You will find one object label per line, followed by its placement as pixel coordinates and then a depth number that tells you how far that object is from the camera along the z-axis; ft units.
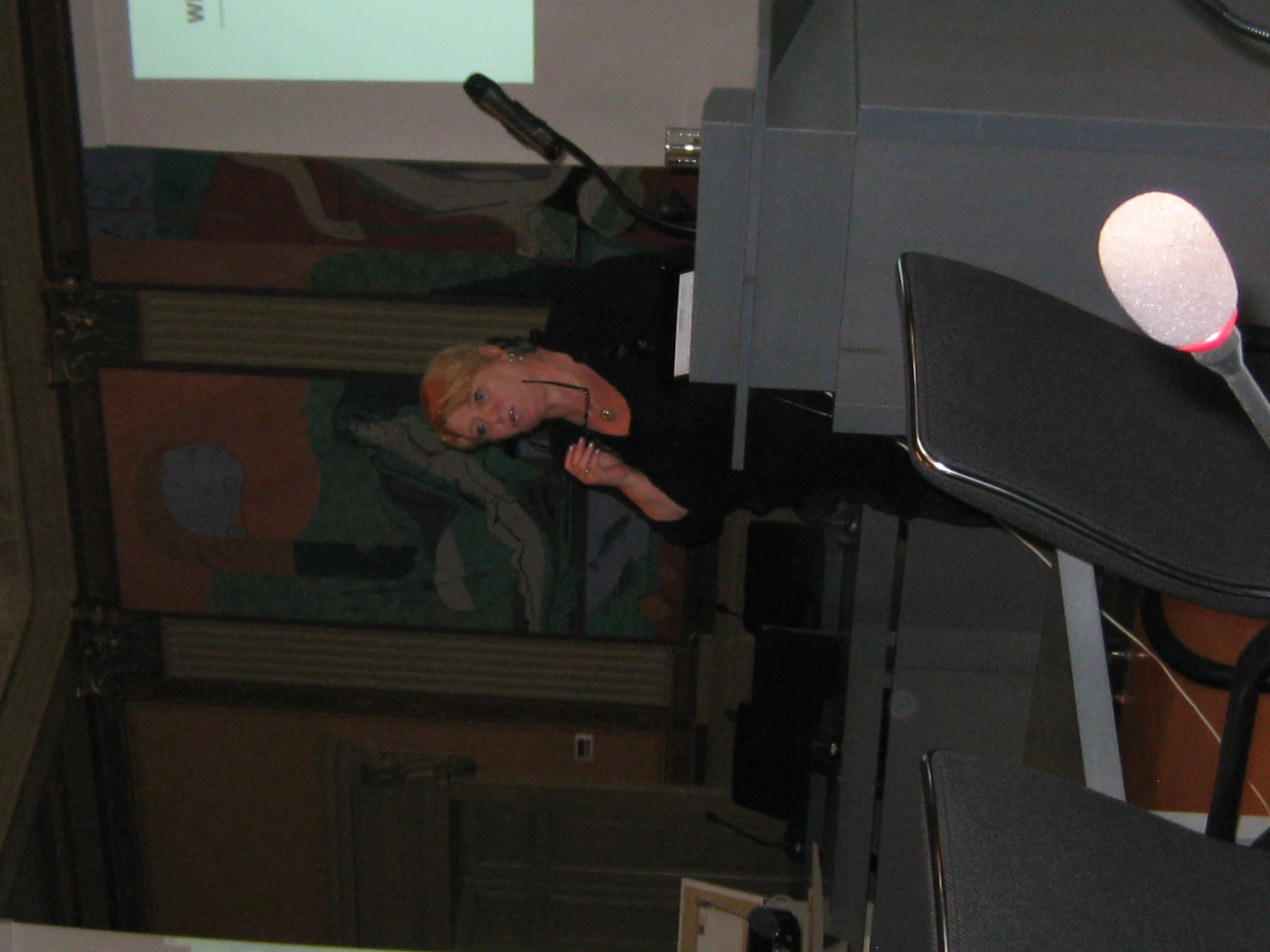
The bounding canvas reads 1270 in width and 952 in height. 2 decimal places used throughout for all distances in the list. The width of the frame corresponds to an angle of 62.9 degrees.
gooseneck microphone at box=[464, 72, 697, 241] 6.49
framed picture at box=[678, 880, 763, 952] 9.37
